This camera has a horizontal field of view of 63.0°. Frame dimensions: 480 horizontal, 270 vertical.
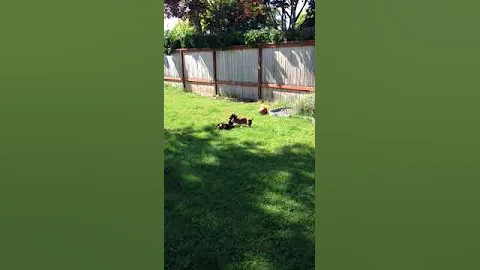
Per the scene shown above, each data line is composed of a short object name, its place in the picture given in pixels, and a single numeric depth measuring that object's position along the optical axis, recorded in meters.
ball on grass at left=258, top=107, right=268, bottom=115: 8.02
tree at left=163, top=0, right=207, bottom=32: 14.75
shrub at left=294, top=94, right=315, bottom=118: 7.54
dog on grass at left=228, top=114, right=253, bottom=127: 6.76
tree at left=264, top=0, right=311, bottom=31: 15.11
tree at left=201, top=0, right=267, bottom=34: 14.70
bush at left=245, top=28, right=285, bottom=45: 9.97
